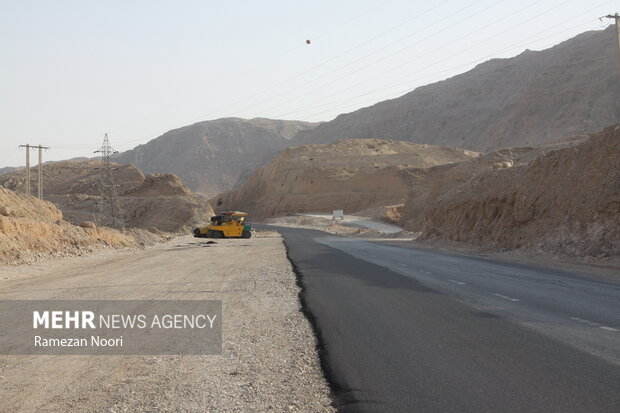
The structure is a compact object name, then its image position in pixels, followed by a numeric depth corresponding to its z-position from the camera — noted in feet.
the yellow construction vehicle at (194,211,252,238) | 147.33
